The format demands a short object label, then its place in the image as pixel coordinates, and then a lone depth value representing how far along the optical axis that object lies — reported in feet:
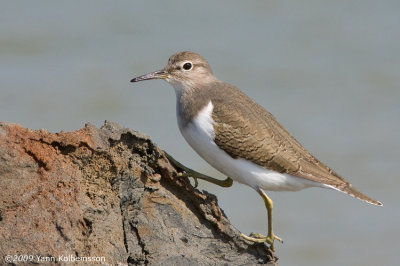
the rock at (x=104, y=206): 37.11
